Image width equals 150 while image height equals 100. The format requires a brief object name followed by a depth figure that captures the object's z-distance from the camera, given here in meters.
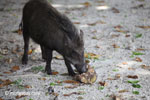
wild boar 10.30
